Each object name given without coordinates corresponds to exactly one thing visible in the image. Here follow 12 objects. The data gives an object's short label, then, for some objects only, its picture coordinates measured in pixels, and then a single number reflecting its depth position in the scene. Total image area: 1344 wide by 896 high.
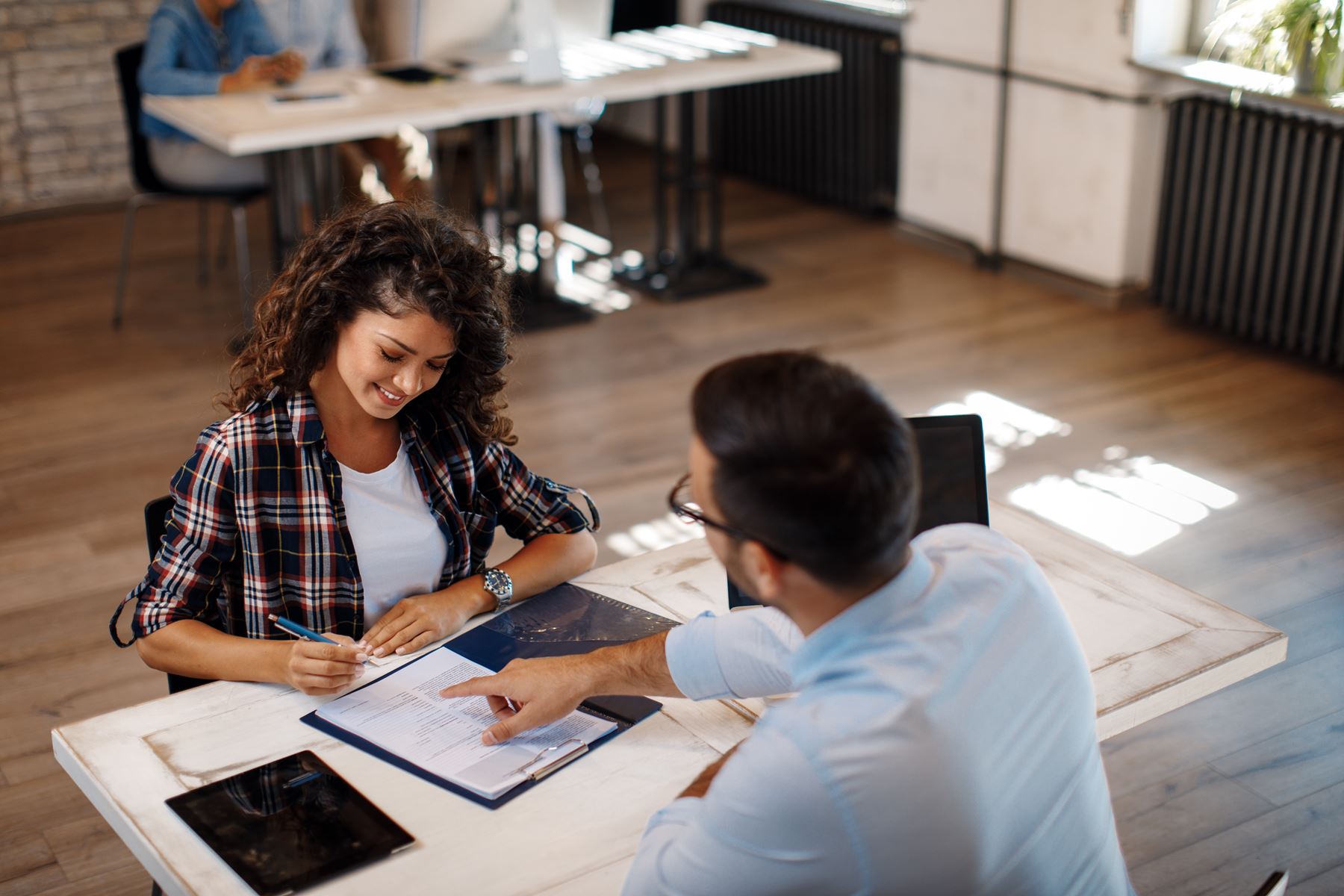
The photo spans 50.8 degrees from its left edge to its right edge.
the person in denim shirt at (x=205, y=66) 4.45
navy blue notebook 1.66
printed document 1.53
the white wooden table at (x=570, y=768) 1.39
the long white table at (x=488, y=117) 4.14
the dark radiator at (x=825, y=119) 5.89
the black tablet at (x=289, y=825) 1.37
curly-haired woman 1.76
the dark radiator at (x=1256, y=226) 4.35
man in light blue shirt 1.08
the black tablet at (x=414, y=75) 4.64
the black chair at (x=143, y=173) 4.67
